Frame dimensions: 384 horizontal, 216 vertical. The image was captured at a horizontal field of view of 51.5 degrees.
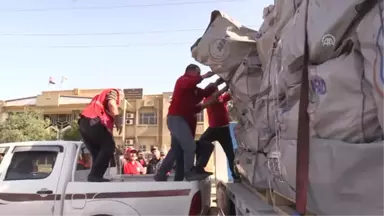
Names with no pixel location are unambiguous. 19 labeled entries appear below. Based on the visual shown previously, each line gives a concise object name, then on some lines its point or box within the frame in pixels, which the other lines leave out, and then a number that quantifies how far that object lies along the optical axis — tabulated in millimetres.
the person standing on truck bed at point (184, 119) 4683
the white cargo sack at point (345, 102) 1536
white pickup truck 4191
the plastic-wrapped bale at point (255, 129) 3045
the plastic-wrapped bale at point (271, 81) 2537
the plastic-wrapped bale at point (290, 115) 2102
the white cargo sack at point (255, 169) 3266
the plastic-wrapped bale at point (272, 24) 2531
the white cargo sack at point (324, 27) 1576
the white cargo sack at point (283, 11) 2426
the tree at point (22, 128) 30750
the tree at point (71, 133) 33212
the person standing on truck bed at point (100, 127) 4762
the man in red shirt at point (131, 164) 8086
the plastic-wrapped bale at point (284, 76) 2123
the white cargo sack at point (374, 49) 1352
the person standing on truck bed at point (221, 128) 5641
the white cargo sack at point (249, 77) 3641
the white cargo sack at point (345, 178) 1360
